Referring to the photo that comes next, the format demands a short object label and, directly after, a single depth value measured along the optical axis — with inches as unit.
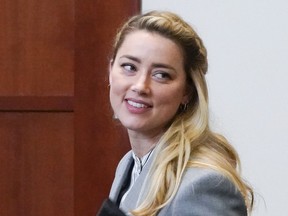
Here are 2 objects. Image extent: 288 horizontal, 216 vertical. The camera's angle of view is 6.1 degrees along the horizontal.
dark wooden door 228.8
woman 192.8
